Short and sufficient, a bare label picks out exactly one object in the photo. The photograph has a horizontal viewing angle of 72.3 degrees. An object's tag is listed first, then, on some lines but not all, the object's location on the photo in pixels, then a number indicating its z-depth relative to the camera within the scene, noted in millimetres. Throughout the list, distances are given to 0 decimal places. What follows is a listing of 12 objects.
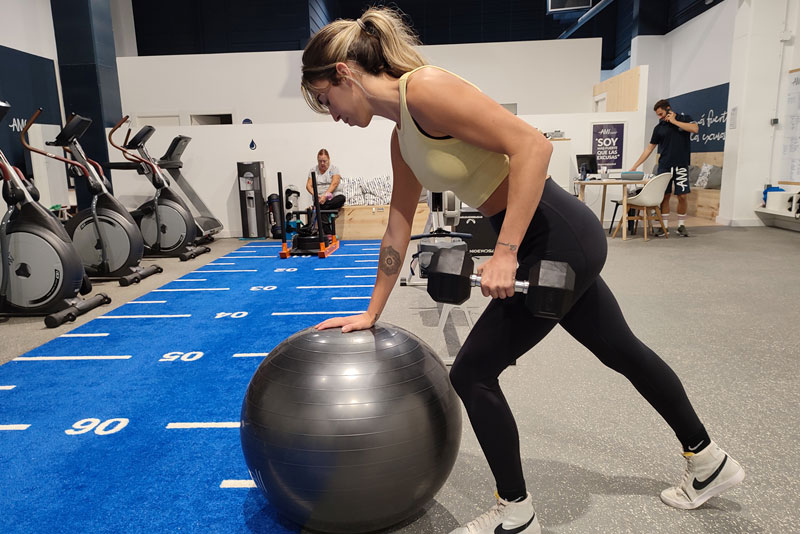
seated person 7211
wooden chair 6567
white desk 6770
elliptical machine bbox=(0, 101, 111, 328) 3904
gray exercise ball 1318
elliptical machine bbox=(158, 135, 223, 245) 6867
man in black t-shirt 6738
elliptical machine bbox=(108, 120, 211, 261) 6305
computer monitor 7559
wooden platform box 7879
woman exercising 1145
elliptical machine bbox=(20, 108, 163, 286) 5027
